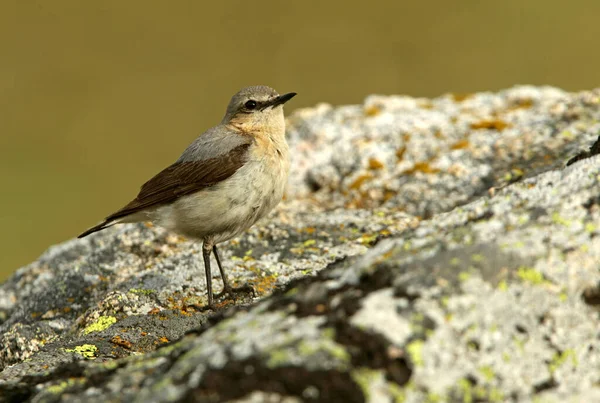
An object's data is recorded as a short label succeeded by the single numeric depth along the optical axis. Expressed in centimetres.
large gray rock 469
